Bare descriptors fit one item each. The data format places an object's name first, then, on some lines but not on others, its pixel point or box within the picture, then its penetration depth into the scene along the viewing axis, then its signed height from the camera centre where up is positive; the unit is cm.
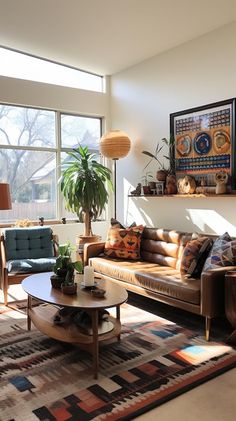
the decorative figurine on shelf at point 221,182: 411 +20
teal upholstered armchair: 409 -66
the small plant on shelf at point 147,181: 516 +28
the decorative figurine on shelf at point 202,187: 436 +15
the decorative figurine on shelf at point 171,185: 475 +20
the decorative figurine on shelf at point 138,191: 531 +13
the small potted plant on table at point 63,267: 314 -58
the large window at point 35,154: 532 +72
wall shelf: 409 +5
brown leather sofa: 308 -77
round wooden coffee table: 262 -89
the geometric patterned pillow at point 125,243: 459 -56
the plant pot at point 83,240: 516 -58
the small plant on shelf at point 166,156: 489 +64
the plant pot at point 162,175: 493 +34
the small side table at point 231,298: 295 -81
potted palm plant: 532 +19
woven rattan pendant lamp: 521 +81
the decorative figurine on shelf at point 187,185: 446 +19
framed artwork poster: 418 +73
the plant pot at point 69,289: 294 -72
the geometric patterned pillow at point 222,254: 328 -51
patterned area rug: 217 -123
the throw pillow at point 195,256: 357 -57
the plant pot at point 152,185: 505 +21
